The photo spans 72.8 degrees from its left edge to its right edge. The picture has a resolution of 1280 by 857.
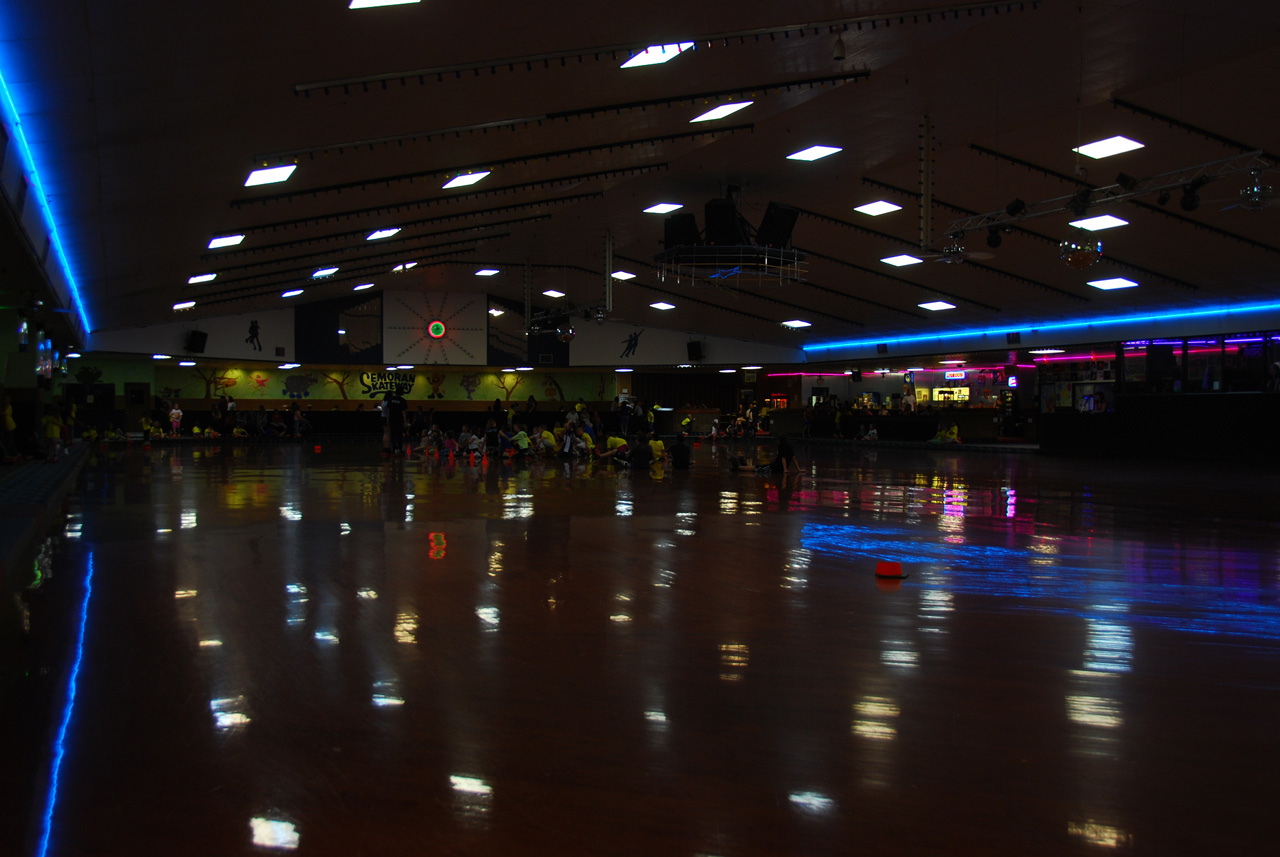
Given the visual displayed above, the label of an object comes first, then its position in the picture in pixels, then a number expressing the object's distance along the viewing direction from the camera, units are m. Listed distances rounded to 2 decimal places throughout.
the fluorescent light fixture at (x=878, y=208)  14.78
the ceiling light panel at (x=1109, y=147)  11.26
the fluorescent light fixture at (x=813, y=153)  11.99
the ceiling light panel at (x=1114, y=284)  17.28
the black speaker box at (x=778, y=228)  13.15
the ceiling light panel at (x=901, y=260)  17.66
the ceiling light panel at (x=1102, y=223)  14.33
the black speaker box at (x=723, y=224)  12.70
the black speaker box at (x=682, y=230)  13.05
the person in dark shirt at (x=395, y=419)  18.03
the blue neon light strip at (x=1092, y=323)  17.27
